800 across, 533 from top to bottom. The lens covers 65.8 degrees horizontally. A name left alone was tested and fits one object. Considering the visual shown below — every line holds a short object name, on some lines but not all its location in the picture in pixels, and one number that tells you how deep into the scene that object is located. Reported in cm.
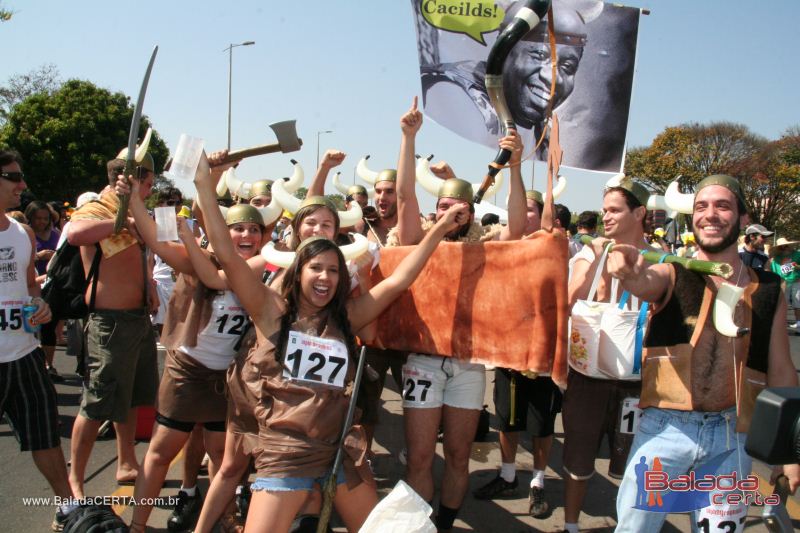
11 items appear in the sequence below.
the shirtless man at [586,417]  344
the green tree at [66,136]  3020
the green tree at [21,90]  3412
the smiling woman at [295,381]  267
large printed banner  422
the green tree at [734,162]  3909
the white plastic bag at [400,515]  252
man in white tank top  341
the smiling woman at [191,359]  337
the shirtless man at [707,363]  251
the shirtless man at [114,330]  383
